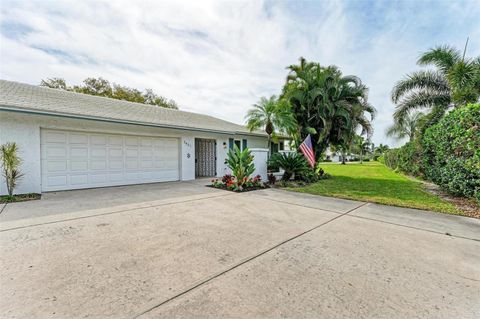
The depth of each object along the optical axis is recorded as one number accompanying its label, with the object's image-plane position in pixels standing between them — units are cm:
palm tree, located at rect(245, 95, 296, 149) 1209
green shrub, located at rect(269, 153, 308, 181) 1166
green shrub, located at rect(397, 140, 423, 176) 1388
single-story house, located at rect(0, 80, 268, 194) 778
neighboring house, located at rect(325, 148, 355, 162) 5404
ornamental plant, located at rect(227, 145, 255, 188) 978
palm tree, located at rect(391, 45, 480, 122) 946
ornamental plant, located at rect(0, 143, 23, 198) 698
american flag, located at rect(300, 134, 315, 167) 1120
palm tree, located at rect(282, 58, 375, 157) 1248
